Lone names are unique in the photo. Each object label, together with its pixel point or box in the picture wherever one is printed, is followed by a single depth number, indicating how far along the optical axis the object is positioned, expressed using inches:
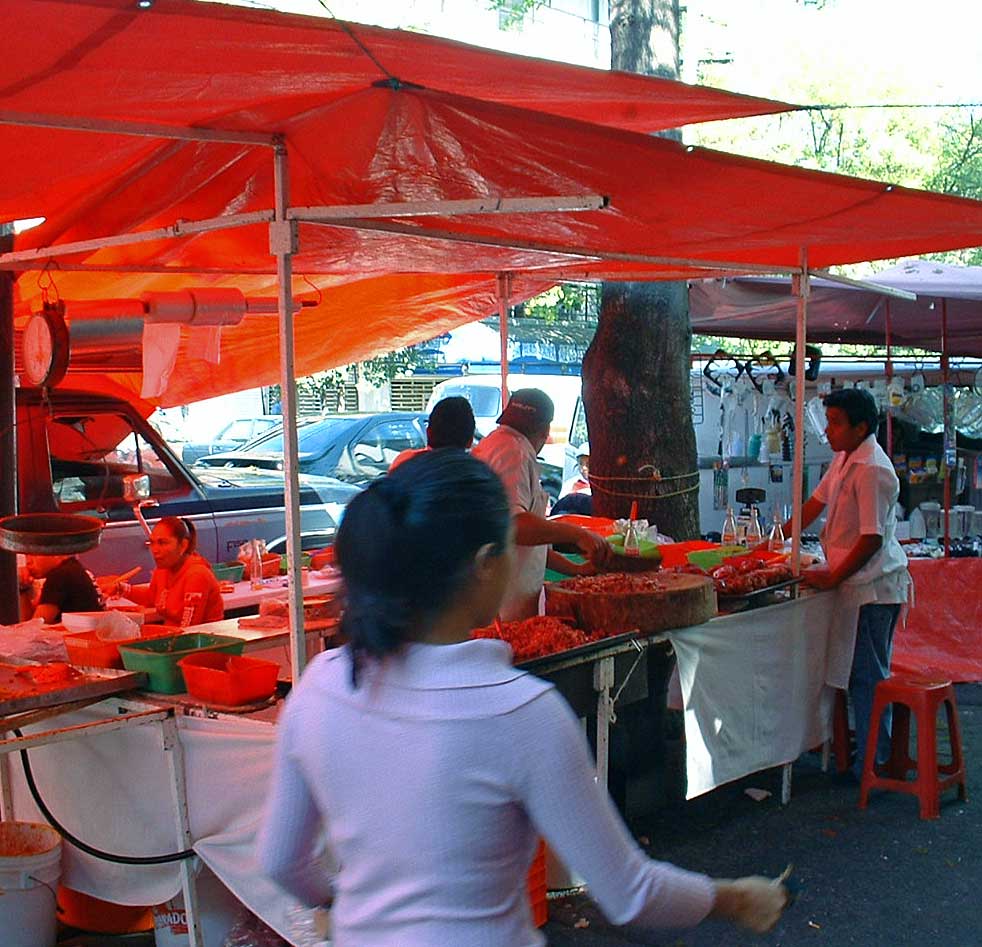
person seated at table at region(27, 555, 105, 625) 253.8
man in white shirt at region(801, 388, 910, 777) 242.4
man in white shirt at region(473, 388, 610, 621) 225.9
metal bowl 193.6
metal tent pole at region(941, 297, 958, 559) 387.9
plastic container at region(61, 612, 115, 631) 210.5
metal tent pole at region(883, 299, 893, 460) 383.9
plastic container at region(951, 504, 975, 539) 474.6
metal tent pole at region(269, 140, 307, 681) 156.3
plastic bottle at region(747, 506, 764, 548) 305.1
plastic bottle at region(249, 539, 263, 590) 299.4
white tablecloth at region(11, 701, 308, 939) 167.3
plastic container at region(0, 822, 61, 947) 176.7
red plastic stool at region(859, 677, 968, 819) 234.7
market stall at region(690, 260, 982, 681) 374.9
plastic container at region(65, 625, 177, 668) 189.8
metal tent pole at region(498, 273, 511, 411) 292.7
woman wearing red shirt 248.0
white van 694.5
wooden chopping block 207.5
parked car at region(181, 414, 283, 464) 780.6
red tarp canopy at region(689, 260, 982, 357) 395.5
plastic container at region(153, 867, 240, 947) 175.9
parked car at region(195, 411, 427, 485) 569.0
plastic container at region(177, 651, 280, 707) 170.2
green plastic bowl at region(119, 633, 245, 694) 179.6
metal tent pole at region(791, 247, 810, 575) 254.4
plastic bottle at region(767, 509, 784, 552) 294.4
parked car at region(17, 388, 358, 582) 314.2
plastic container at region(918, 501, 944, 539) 509.0
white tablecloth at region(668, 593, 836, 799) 221.9
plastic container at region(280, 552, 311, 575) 313.7
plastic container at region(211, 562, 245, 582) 305.3
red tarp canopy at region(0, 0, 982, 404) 136.3
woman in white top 66.1
